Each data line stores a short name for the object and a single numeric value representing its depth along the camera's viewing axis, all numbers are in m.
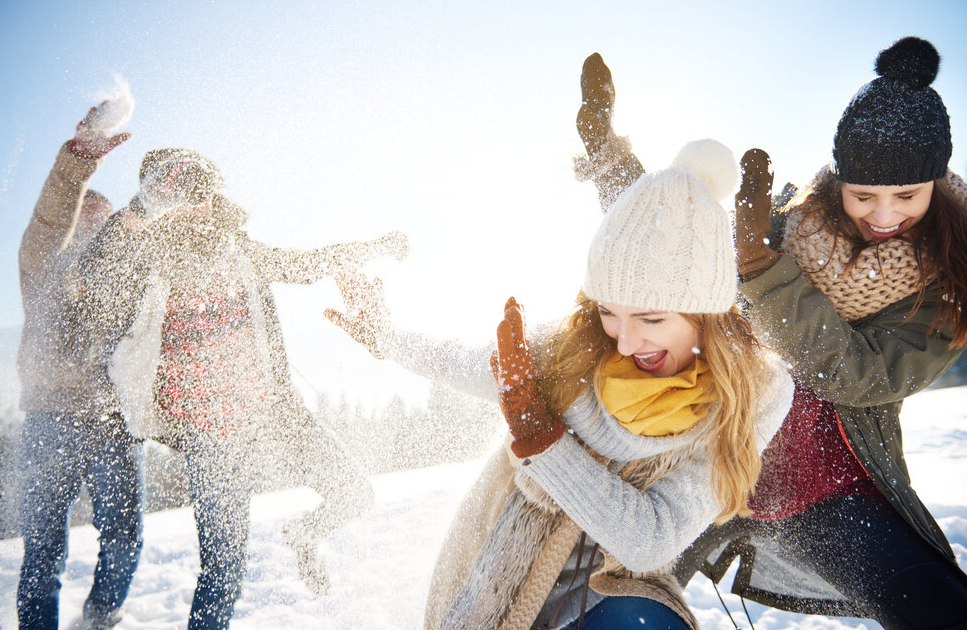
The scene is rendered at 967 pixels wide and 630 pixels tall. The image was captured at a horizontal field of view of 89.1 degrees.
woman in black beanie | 1.47
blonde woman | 1.26
